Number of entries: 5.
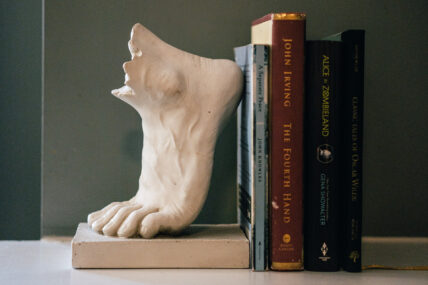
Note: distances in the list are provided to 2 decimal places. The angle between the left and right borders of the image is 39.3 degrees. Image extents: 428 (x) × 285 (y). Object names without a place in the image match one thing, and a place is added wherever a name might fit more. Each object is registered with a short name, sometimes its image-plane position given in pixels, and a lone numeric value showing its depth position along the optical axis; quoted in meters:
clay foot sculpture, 0.95
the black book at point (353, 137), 0.91
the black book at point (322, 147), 0.91
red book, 0.90
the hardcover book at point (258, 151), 0.91
